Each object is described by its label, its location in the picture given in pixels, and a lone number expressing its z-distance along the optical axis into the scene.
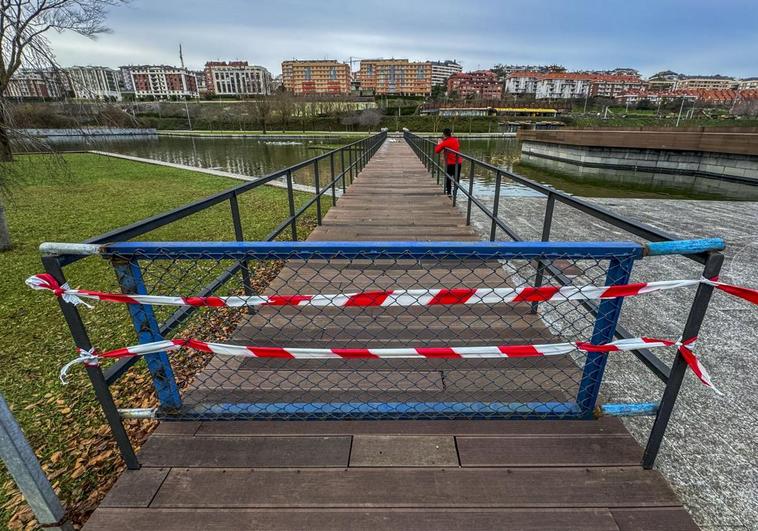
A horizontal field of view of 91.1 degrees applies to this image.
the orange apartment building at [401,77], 138.00
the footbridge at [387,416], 1.64
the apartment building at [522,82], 138.75
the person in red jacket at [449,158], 8.23
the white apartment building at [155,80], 123.44
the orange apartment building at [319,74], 135.50
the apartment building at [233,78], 130.62
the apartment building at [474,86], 137.62
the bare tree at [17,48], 5.86
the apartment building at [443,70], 174.26
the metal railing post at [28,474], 1.39
